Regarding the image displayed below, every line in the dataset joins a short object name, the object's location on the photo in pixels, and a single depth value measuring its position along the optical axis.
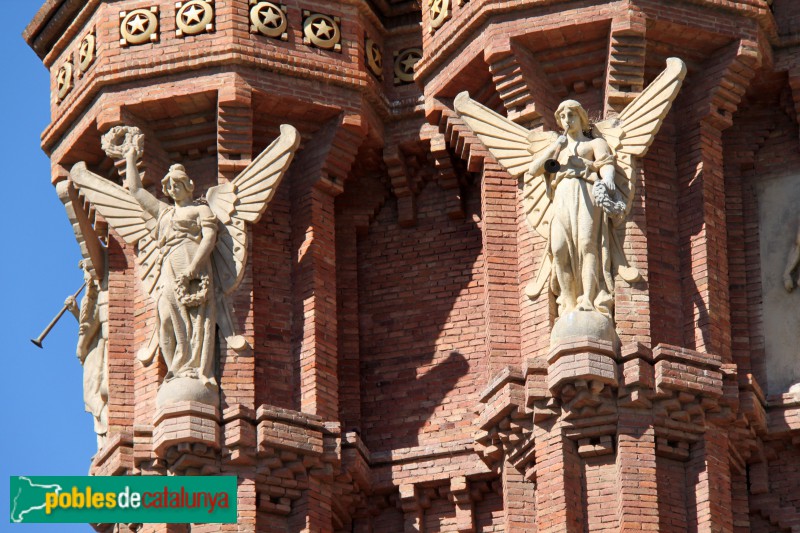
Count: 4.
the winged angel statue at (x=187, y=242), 36.28
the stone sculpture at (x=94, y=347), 38.12
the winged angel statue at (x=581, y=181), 35.22
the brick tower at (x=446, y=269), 34.91
